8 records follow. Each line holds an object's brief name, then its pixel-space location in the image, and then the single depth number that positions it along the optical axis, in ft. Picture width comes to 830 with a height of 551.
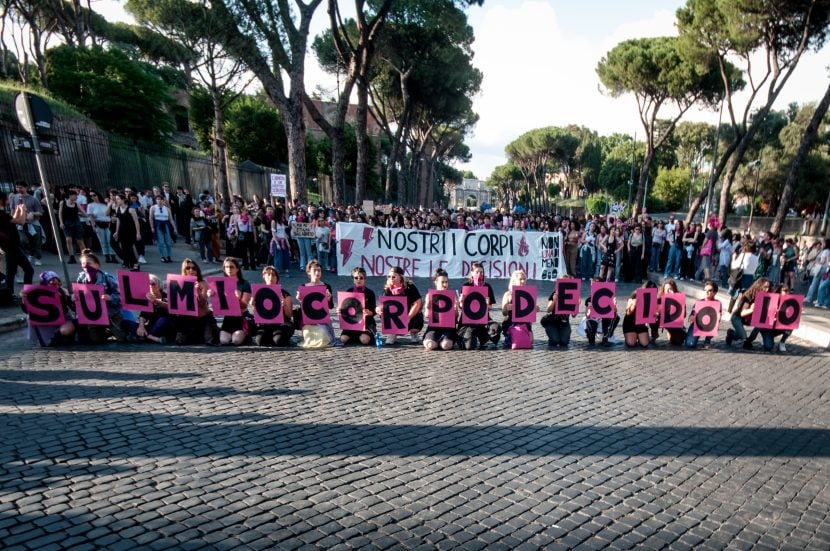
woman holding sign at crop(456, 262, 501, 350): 23.73
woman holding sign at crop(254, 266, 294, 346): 23.18
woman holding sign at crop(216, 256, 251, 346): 23.17
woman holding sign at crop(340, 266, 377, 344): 23.89
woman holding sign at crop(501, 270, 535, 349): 23.97
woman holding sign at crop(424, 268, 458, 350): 23.50
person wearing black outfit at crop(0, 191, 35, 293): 26.27
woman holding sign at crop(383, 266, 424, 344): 24.02
